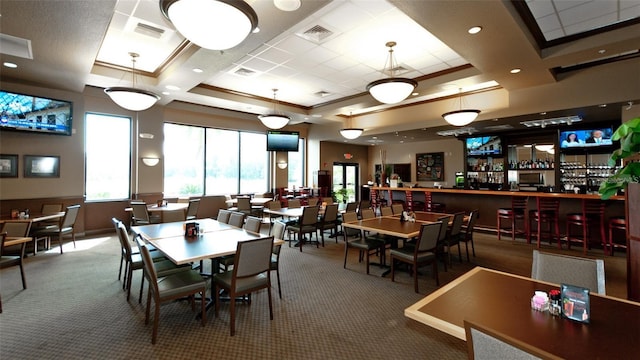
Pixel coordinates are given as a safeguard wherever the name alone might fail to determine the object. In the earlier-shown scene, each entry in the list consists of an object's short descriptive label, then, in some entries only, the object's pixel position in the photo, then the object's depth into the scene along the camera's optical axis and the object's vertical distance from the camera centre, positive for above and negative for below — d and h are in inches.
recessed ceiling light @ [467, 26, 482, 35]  144.3 +76.0
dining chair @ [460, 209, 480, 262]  198.2 -31.2
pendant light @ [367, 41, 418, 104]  175.5 +57.6
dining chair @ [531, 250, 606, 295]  80.1 -25.8
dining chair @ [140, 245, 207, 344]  107.3 -39.7
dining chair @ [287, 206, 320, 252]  231.9 -32.6
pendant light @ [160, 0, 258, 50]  89.7 +52.5
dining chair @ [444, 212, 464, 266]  184.7 -31.9
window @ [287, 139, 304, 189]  473.1 +24.4
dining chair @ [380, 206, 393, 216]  227.6 -22.6
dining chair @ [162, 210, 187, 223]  215.0 -24.5
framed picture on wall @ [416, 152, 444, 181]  470.9 +25.8
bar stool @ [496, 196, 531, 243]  266.2 -29.2
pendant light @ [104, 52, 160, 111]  188.4 +57.0
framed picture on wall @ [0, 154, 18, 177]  236.5 +15.0
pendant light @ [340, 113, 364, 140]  346.9 +59.9
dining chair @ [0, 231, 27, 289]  136.6 -38.1
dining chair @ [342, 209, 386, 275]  179.2 -38.0
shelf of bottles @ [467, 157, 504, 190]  362.6 +11.9
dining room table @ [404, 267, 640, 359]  50.5 -28.0
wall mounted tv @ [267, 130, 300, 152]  386.9 +56.9
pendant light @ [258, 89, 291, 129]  289.8 +62.9
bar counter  230.1 -17.8
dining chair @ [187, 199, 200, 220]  279.3 -25.0
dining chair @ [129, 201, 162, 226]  248.4 -25.7
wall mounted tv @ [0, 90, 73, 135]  224.1 +56.7
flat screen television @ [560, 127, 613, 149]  290.5 +44.9
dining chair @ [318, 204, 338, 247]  247.4 -30.9
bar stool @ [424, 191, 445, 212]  324.8 -25.5
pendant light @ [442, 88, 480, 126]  243.8 +55.4
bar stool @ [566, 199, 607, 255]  225.6 -30.2
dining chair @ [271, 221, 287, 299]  143.1 -27.3
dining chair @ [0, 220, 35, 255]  175.0 -26.6
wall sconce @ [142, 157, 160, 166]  313.1 +23.8
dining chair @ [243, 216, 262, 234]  160.4 -23.3
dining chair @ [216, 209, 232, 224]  196.1 -22.7
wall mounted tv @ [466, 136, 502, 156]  355.6 +45.2
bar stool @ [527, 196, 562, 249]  247.0 -27.0
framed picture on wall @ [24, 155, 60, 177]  247.0 +15.3
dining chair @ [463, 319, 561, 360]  40.7 -24.4
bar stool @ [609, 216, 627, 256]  210.7 -33.5
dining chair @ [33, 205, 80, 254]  215.9 -35.0
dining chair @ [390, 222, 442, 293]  150.3 -37.9
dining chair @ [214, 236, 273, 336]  111.7 -36.0
